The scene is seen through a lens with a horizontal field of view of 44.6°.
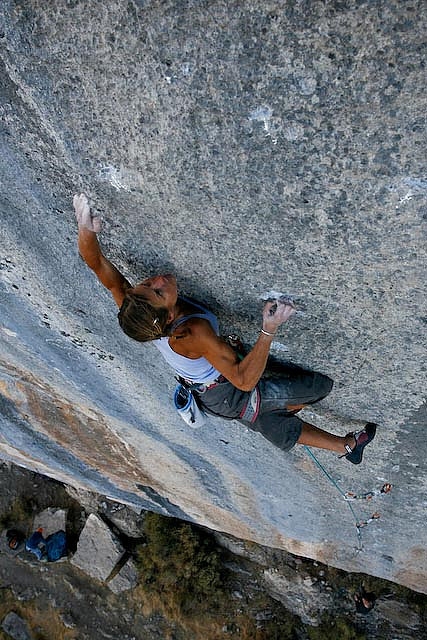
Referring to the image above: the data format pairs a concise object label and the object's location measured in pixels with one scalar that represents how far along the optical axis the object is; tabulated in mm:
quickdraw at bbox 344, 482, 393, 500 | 2538
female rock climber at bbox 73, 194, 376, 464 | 1580
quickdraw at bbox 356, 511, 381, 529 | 2882
